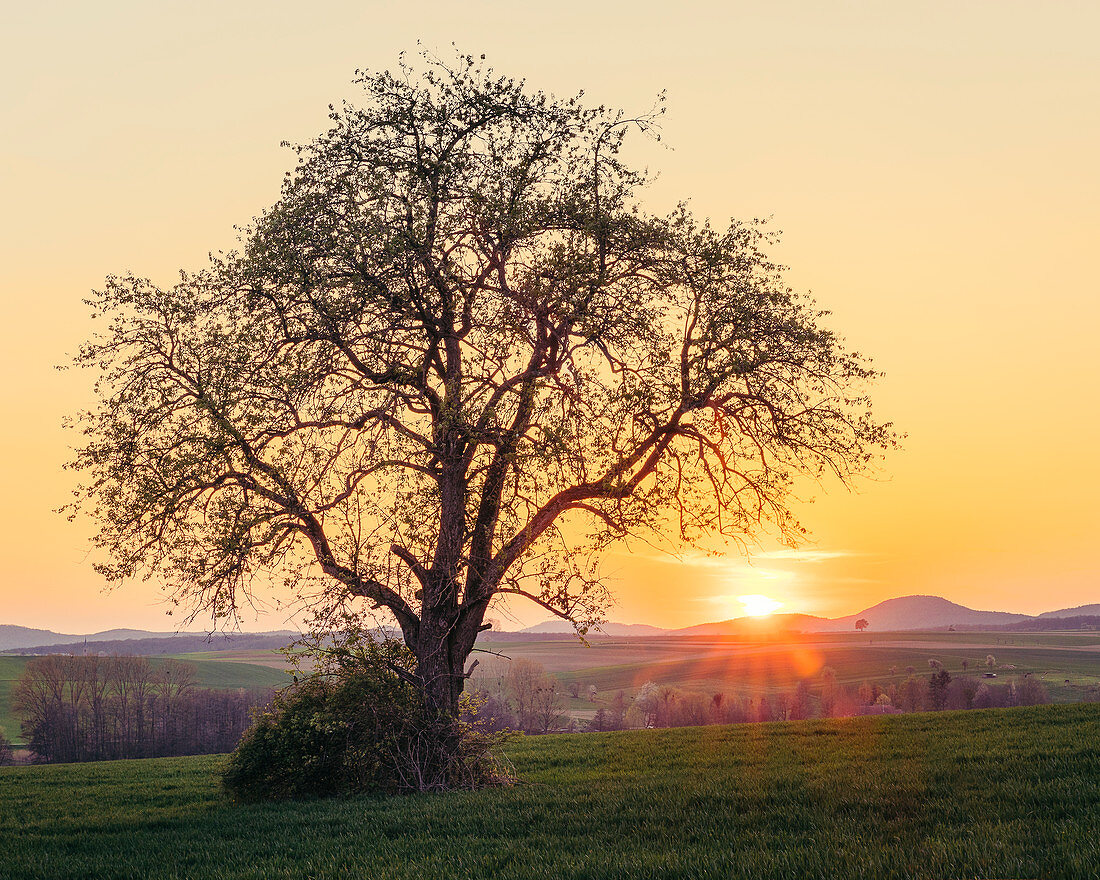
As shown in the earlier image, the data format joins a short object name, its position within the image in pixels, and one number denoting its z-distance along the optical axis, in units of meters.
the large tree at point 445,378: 18.31
